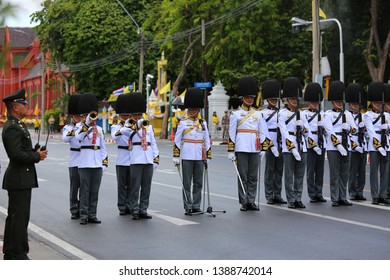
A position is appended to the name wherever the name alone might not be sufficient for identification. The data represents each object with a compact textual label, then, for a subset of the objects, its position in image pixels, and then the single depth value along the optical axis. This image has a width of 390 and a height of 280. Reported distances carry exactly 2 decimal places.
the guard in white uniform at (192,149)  13.53
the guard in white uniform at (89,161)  12.67
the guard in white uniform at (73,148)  12.96
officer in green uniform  8.70
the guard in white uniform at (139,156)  13.14
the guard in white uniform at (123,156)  13.27
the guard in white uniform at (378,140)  14.90
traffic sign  43.19
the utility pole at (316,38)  31.70
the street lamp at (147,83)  61.49
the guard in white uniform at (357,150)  15.21
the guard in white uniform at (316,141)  15.06
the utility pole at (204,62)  45.88
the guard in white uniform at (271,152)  14.87
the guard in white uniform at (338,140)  14.71
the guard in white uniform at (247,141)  14.05
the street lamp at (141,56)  51.80
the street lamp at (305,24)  33.59
